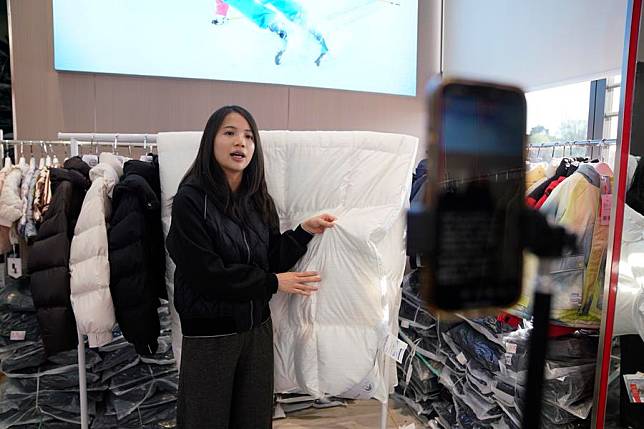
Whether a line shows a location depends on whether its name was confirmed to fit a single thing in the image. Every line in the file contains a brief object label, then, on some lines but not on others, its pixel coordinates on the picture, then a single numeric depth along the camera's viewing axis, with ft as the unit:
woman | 3.93
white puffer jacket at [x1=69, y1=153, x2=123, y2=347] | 4.48
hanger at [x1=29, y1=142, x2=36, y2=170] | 5.24
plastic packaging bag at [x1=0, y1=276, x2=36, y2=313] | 5.73
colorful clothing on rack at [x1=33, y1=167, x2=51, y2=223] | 5.00
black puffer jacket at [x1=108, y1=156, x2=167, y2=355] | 4.56
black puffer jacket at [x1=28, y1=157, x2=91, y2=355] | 4.61
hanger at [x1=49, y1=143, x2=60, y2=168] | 5.68
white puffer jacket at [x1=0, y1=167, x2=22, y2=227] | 4.92
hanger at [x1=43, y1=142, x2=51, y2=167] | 5.49
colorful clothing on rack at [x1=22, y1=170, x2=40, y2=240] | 4.97
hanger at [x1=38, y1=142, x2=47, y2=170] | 5.24
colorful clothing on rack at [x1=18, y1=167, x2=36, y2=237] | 4.99
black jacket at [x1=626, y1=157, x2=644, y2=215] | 4.09
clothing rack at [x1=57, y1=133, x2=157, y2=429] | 5.18
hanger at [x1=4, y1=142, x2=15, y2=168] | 5.17
